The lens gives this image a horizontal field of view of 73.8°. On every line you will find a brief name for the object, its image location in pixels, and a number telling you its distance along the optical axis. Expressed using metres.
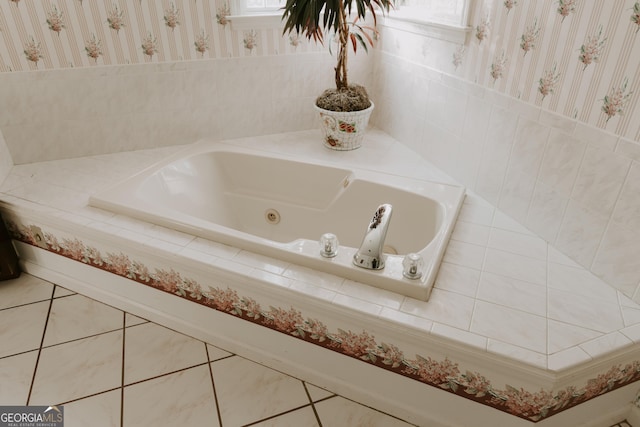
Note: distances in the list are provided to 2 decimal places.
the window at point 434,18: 1.85
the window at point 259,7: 2.32
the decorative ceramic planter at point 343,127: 2.26
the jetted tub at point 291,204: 1.48
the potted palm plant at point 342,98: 2.05
